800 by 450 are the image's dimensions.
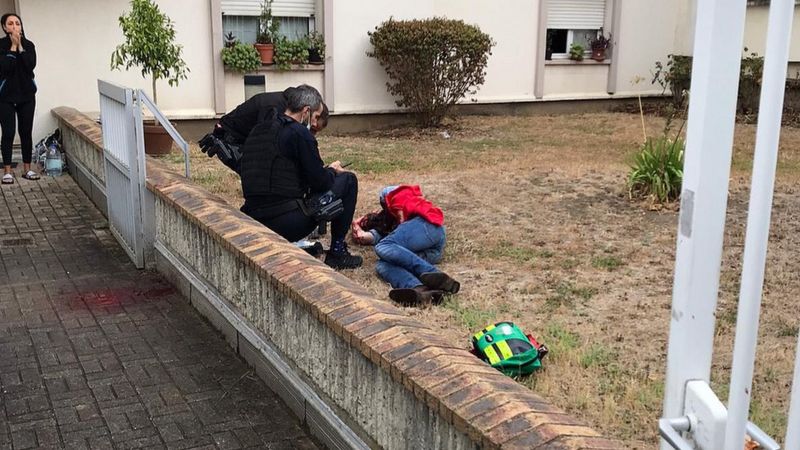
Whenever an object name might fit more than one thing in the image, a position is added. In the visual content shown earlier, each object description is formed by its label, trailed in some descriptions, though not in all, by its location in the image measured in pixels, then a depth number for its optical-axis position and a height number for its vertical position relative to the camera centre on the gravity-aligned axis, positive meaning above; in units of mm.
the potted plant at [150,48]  9148 +200
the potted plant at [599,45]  14242 +490
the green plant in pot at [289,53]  11367 +214
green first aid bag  3725 -1279
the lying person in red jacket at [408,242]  4844 -1168
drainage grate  6551 -1435
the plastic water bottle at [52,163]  9227 -1120
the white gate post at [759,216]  1052 -185
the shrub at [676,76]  13888 -20
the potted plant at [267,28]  11370 +552
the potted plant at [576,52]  14086 +360
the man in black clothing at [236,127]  6191 -467
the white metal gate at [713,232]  1079 -221
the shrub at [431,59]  11516 +157
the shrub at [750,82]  10758 -85
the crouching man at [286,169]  5117 -637
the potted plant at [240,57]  10984 +133
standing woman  8523 -265
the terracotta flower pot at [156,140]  9297 -843
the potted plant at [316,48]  11719 +290
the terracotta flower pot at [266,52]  11250 +214
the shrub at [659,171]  7086 -847
